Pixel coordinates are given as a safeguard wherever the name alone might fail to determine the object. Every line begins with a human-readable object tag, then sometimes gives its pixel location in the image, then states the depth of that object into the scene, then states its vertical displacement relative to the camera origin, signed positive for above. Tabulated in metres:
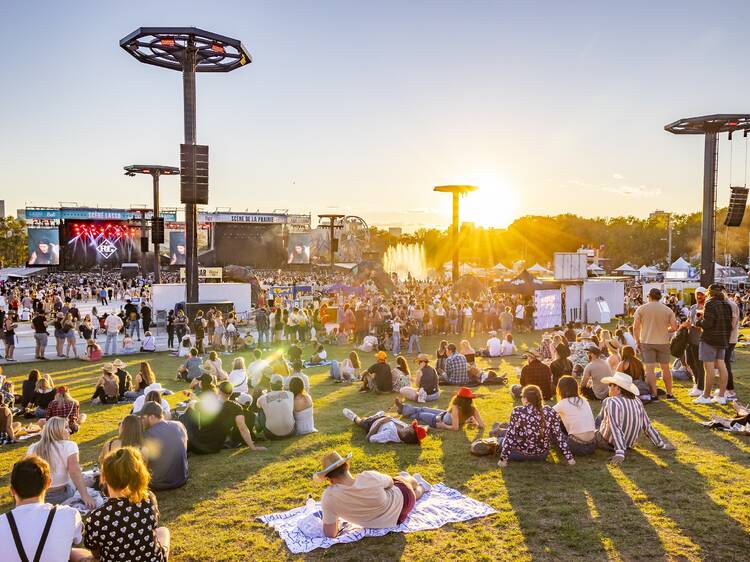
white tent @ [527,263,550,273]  43.27 -0.72
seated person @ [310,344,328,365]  16.43 -2.78
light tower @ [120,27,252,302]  18.62 +6.96
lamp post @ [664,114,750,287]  22.59 +3.39
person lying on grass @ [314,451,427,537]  4.99 -2.09
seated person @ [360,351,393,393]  11.87 -2.39
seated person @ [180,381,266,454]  7.70 -2.18
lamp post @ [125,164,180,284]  33.34 +5.10
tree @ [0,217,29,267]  78.12 +2.18
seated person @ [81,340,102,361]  17.11 -2.76
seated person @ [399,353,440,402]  10.93 -2.43
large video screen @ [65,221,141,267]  62.19 +1.80
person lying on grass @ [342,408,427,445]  7.92 -2.37
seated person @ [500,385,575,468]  6.78 -2.03
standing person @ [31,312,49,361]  16.63 -2.23
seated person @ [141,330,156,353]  18.88 -2.76
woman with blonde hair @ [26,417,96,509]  5.53 -1.90
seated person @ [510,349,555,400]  10.06 -1.98
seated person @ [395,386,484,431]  8.57 -2.32
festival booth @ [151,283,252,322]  24.99 -1.55
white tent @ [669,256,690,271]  42.09 -0.36
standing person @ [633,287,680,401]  9.58 -1.18
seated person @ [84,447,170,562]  3.78 -1.69
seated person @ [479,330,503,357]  16.86 -2.54
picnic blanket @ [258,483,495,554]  5.06 -2.41
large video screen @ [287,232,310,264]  62.50 +1.22
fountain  72.13 +0.11
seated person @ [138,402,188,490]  6.27 -2.06
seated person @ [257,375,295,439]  8.33 -2.22
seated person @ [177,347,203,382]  13.15 -2.52
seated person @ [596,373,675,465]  6.91 -1.95
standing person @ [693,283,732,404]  9.07 -1.15
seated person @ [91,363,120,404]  11.12 -2.50
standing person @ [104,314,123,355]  17.95 -2.28
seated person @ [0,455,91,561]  3.23 -1.48
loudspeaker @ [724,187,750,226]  24.14 +2.34
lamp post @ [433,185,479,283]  37.31 +4.12
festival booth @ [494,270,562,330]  23.92 -1.47
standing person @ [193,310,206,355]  18.31 -2.32
